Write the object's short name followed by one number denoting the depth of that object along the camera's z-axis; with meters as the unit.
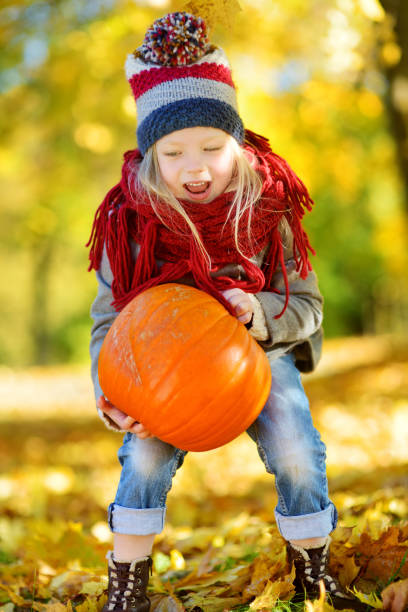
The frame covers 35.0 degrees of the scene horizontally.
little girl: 2.17
